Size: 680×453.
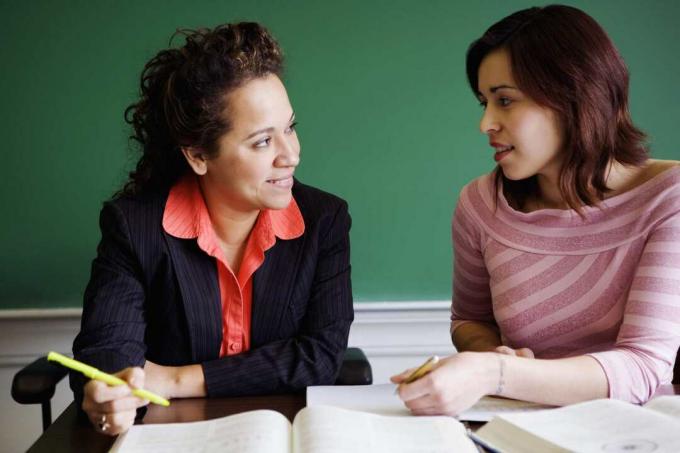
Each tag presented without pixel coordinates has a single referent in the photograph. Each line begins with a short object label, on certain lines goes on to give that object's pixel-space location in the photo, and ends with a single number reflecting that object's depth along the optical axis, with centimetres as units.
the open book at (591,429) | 87
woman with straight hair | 128
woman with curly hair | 146
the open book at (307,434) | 88
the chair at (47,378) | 140
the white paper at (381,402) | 107
